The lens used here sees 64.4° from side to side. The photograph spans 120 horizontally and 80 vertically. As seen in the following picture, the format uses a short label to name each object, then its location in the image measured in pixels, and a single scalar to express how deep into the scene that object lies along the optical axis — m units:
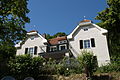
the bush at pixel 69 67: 12.30
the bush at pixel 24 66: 11.58
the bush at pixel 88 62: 10.42
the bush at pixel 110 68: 11.80
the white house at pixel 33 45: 20.16
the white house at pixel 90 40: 16.83
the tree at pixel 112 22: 15.27
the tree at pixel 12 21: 12.23
